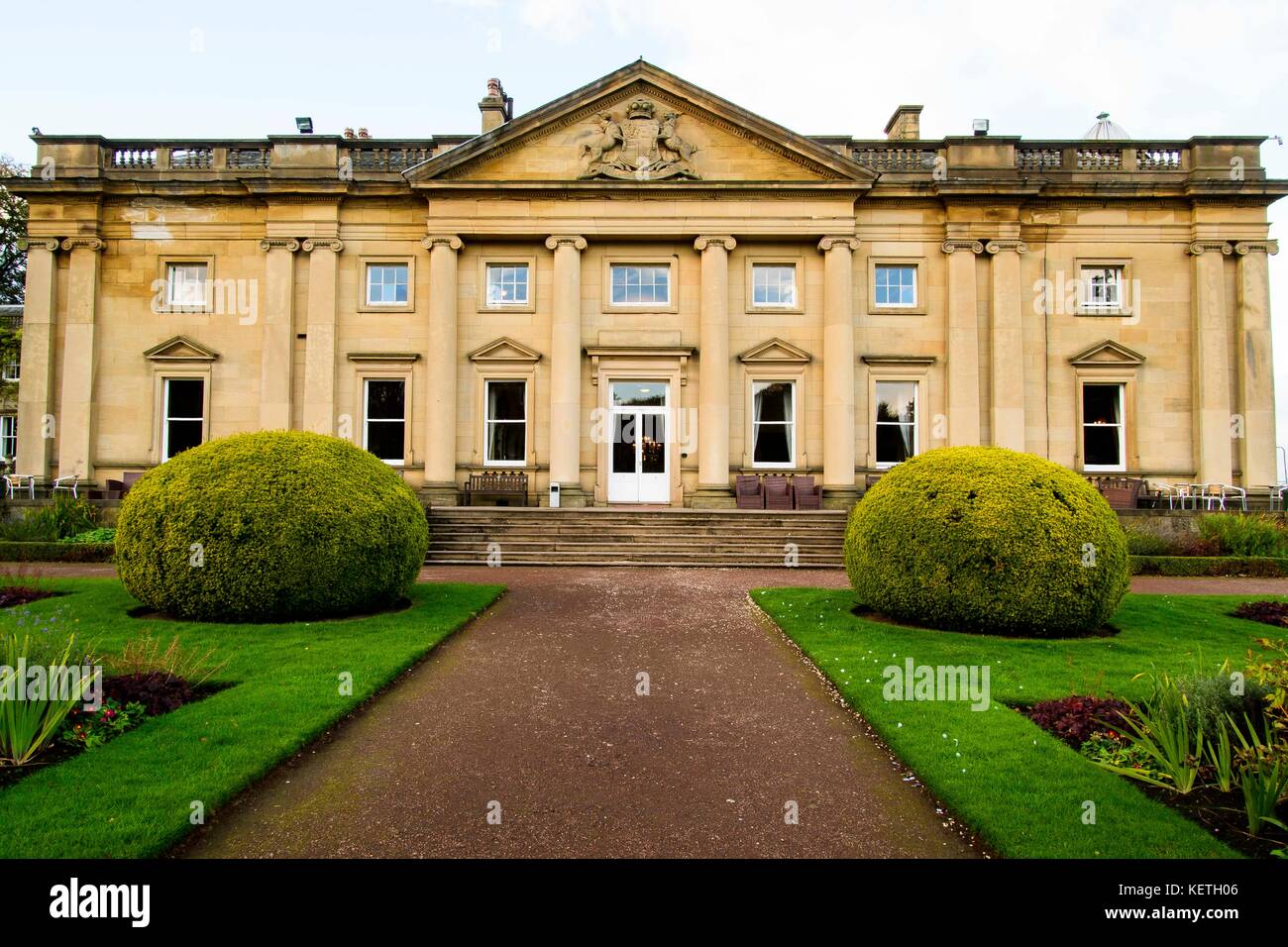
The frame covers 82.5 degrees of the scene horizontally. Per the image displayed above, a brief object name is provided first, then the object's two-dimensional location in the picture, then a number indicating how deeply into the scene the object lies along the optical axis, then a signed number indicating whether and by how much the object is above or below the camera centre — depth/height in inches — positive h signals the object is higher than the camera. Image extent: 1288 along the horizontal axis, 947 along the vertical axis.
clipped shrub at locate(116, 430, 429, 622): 360.8 -21.7
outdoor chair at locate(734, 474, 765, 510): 811.4 +2.6
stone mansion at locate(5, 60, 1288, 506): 855.1 +233.6
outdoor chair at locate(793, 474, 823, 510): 813.2 +0.9
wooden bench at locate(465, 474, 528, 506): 839.1 +7.7
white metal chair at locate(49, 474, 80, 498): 834.7 +9.3
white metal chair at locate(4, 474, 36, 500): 830.5 +9.0
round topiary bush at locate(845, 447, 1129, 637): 343.3 -26.0
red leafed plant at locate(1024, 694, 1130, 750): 213.0 -66.7
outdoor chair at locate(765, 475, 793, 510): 799.7 -0.4
